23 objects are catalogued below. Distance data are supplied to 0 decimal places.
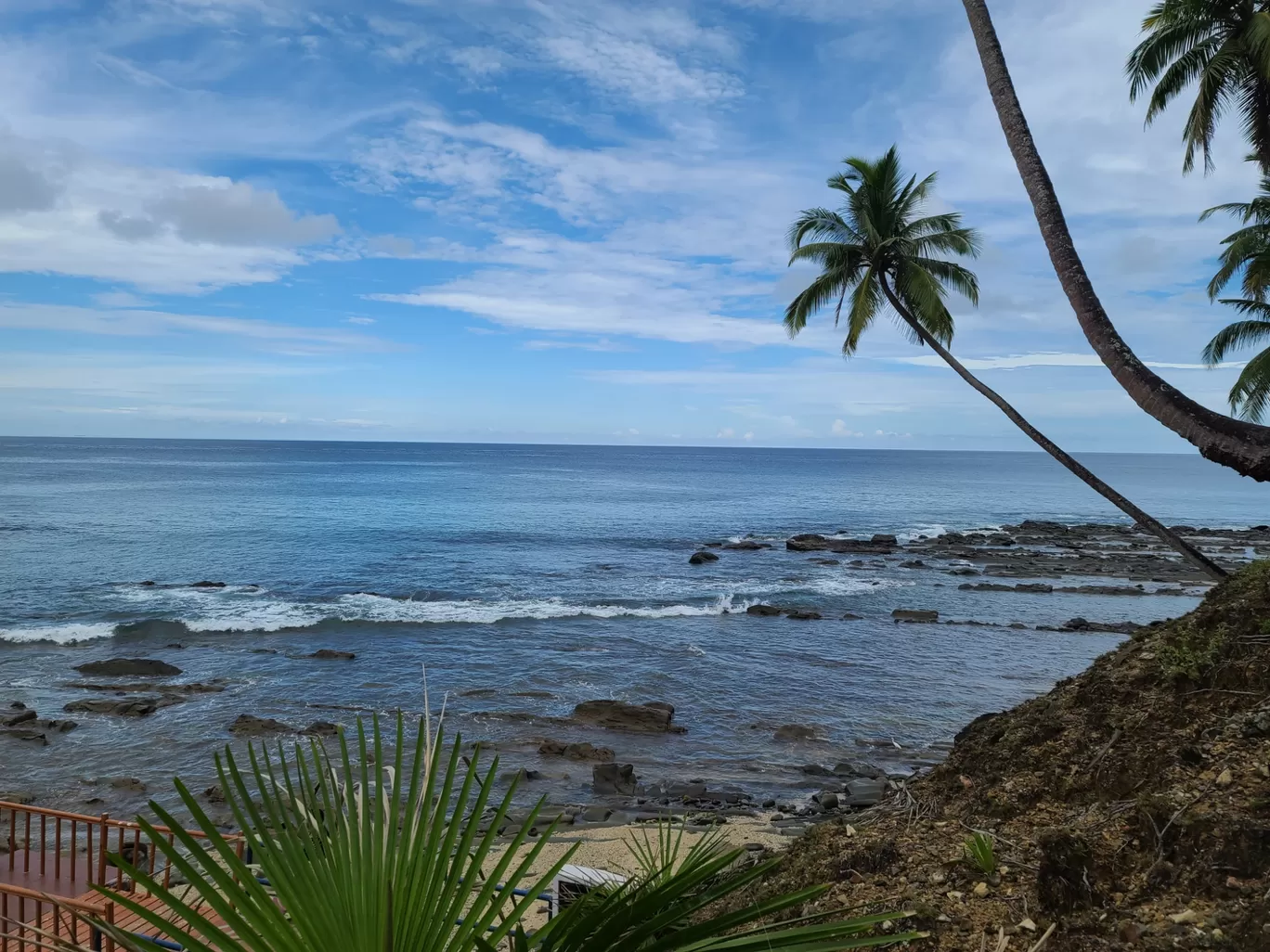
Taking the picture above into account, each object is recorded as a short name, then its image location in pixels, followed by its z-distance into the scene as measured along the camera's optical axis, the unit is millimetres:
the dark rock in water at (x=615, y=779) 13555
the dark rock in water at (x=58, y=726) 15984
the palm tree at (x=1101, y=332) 6004
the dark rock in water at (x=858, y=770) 14109
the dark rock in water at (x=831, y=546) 45969
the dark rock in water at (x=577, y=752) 15047
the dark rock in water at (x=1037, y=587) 33688
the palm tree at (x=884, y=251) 16312
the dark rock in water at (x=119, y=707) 17094
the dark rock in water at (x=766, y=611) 28562
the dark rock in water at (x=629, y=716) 16781
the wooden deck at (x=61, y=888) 5859
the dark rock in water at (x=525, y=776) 14041
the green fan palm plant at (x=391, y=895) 1830
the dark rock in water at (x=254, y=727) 15914
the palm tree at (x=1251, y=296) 16703
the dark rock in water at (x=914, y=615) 27922
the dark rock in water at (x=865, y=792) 12359
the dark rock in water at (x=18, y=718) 16203
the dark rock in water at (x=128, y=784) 13250
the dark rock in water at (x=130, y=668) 20203
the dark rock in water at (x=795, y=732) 16312
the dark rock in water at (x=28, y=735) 15313
